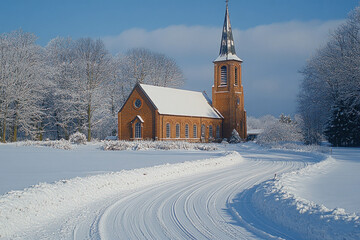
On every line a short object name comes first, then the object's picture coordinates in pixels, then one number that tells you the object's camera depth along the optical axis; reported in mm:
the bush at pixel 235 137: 51894
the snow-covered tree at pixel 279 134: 42344
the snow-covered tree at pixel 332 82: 35031
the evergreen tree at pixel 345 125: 38188
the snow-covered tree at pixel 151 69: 56594
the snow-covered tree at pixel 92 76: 45500
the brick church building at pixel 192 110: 45406
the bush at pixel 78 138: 36844
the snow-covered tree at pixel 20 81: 38812
